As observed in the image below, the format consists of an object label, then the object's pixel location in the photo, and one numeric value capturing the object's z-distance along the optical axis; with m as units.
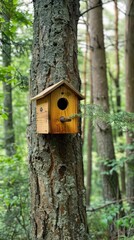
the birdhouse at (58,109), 2.01
